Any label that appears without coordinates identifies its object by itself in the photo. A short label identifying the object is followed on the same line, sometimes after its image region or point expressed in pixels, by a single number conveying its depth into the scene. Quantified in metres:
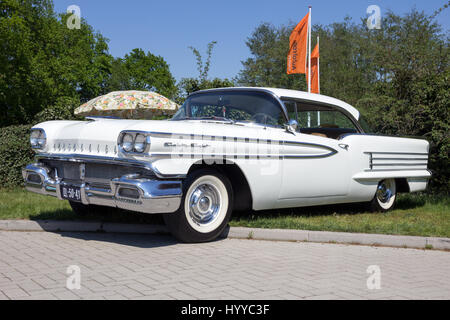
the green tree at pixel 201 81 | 14.94
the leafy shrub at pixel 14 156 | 10.05
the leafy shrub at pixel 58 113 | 13.51
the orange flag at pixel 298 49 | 16.11
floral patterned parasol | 12.93
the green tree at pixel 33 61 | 23.22
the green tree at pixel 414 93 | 9.52
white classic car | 4.83
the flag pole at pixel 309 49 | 16.00
